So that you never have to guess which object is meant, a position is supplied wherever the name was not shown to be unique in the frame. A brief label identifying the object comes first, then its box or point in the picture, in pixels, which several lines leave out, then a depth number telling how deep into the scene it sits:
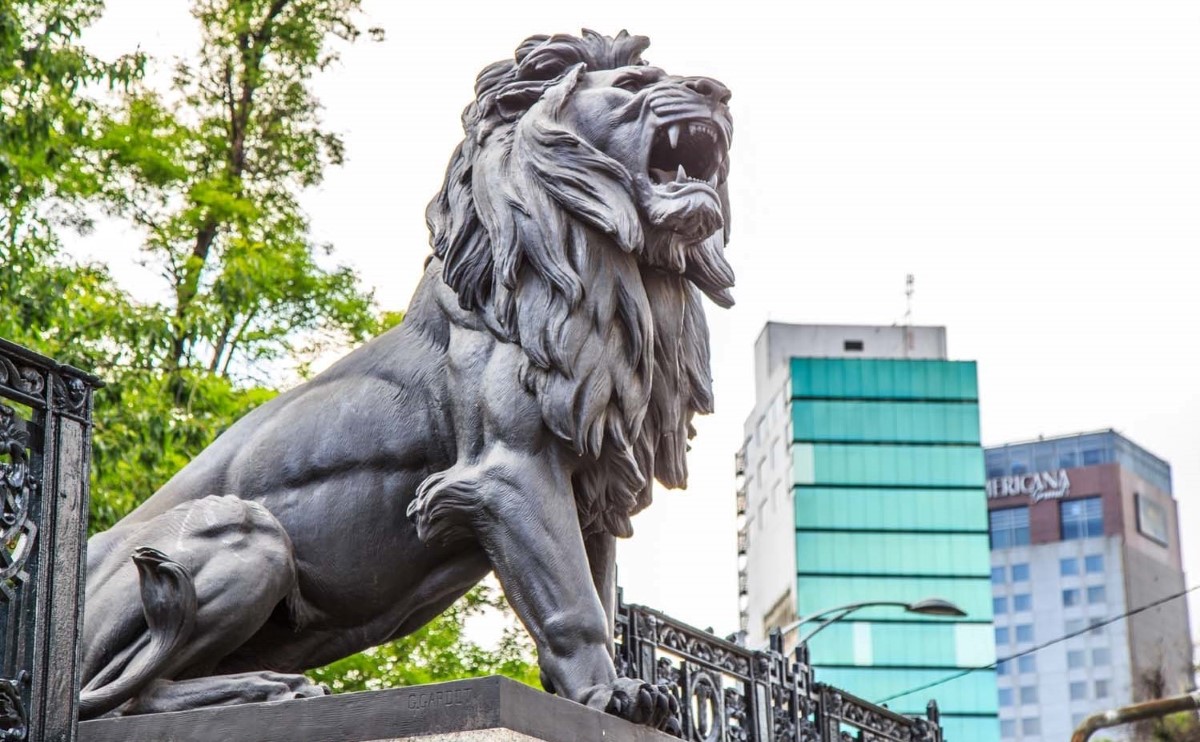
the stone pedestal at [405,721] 5.38
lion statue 5.96
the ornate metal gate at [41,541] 5.49
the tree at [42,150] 15.14
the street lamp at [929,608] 27.36
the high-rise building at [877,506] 100.50
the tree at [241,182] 19.08
